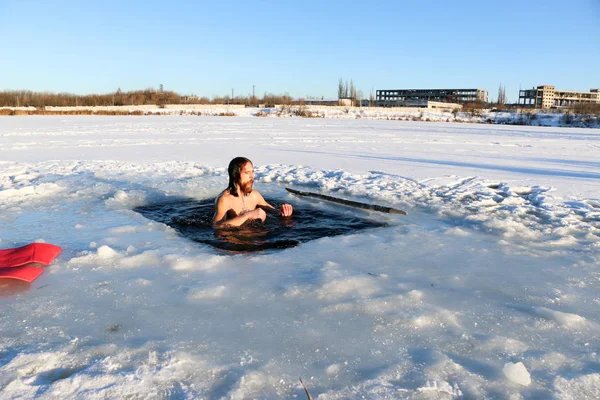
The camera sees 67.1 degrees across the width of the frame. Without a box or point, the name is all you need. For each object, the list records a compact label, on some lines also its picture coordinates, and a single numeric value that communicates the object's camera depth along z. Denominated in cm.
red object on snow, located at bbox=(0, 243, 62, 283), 259
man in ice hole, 420
